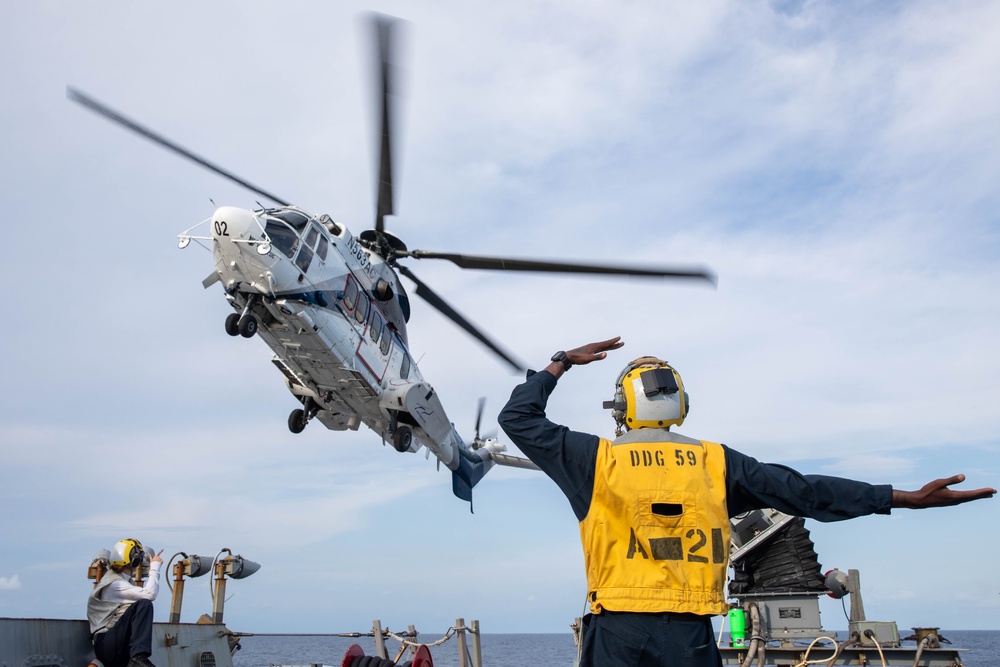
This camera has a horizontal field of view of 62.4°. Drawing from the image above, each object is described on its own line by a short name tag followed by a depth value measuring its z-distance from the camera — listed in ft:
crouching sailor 24.27
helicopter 42.60
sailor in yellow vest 10.12
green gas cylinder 33.06
